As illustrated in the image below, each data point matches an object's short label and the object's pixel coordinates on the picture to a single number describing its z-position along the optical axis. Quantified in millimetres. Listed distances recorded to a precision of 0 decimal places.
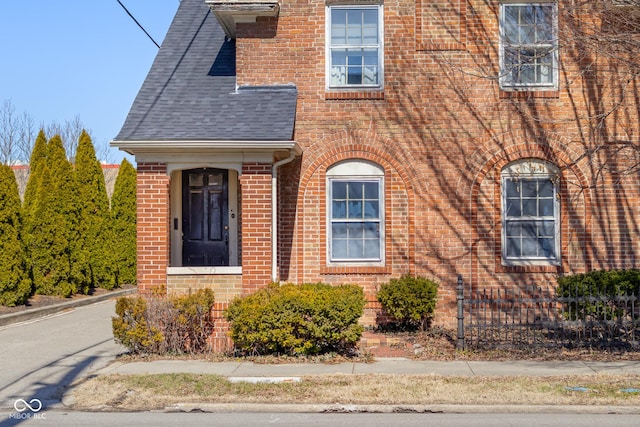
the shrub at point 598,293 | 12102
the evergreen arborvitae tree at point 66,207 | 22186
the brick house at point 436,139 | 14422
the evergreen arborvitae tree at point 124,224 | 25870
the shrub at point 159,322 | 12039
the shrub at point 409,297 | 13539
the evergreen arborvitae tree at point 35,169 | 22344
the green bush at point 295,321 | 11625
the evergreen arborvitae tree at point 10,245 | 18562
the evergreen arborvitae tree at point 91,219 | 23581
